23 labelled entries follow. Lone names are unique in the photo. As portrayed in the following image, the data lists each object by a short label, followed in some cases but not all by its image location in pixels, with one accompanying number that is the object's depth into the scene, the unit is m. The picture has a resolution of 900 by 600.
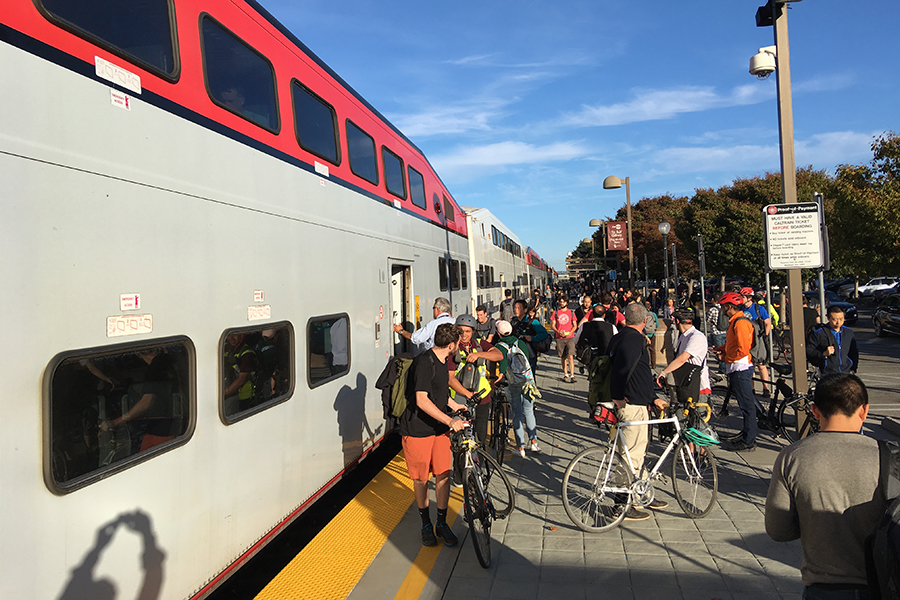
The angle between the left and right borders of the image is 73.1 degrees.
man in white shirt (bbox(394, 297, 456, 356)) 7.78
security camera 6.70
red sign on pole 26.89
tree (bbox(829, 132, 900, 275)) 20.22
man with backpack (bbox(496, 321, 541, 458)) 6.89
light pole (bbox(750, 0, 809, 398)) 6.50
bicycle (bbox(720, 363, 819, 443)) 7.48
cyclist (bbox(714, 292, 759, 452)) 7.07
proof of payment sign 6.44
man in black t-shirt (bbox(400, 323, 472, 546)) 4.58
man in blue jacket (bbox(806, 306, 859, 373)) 7.76
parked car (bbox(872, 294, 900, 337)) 19.48
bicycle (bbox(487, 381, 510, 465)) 6.83
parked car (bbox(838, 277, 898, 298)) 40.91
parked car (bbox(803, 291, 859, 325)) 25.14
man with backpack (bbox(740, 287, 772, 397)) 9.70
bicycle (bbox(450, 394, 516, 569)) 4.44
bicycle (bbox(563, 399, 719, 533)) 5.01
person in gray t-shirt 2.32
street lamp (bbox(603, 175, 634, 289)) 22.62
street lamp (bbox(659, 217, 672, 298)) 19.12
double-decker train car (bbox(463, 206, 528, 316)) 15.97
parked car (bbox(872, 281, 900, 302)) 37.26
